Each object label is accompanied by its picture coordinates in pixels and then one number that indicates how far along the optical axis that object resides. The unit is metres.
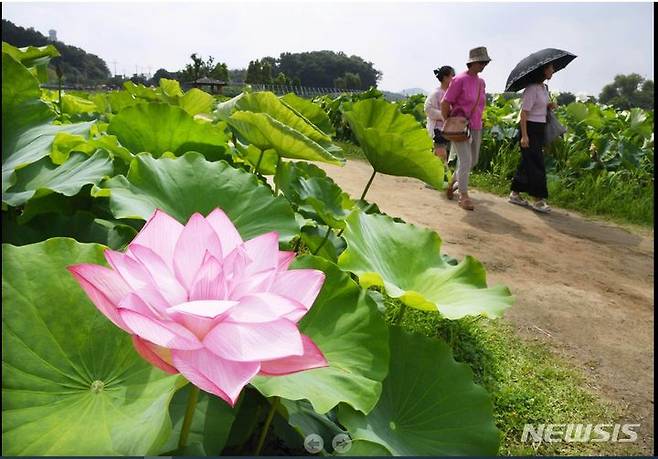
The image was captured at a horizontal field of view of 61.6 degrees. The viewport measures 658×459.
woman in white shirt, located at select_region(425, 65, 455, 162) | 4.75
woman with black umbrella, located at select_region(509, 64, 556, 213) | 4.05
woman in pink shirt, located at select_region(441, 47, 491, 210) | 3.89
